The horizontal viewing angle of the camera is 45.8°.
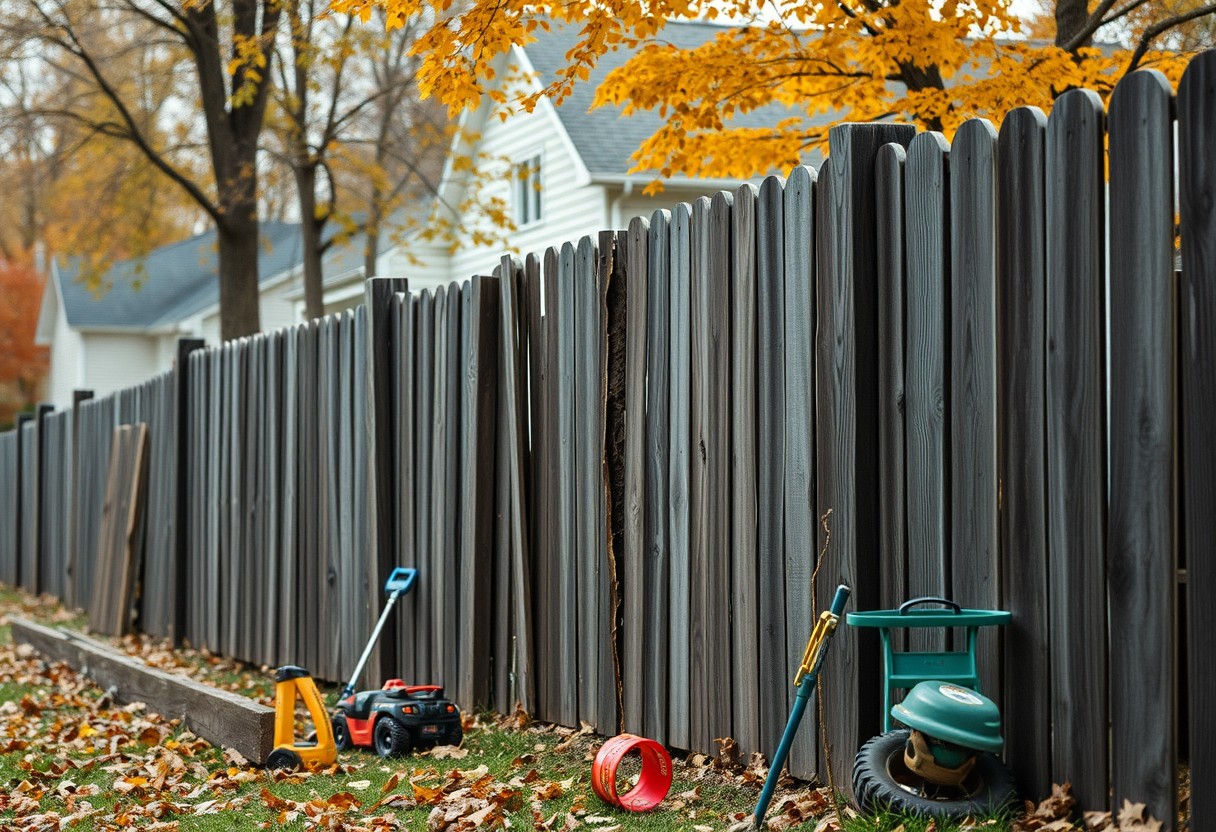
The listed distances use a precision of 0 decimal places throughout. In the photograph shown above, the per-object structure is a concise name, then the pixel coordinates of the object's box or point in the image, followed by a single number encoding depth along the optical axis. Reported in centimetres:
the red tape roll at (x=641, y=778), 483
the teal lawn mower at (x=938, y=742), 397
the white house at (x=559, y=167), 1931
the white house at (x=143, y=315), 3794
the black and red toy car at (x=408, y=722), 610
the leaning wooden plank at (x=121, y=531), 1159
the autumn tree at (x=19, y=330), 4628
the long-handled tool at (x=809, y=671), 430
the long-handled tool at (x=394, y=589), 714
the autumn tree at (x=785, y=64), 767
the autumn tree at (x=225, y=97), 1639
